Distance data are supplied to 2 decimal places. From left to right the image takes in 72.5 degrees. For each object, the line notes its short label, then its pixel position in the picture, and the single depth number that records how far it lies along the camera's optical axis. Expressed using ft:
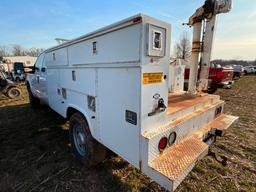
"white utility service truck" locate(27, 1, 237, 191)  5.41
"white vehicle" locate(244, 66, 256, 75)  108.88
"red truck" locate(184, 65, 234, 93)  28.08
